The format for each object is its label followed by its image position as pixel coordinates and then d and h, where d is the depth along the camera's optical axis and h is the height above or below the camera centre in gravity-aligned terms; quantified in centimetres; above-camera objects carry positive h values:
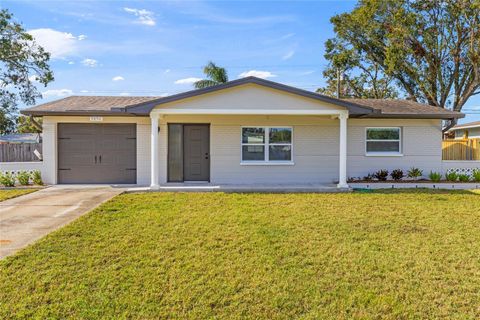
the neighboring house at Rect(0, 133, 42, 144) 2916 +145
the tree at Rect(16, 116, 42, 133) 3813 +326
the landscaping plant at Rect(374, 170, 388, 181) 1275 -71
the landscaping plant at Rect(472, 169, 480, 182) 1310 -70
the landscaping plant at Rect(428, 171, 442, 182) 1277 -76
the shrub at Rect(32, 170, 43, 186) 1223 -82
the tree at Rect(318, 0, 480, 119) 2167 +753
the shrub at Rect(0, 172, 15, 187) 1191 -85
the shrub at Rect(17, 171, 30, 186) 1215 -81
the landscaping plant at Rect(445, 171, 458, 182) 1306 -77
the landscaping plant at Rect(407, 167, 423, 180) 1304 -63
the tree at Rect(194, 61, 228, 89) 2348 +554
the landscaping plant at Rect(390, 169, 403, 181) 1287 -70
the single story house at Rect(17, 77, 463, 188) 1259 +40
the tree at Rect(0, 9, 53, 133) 2008 +573
